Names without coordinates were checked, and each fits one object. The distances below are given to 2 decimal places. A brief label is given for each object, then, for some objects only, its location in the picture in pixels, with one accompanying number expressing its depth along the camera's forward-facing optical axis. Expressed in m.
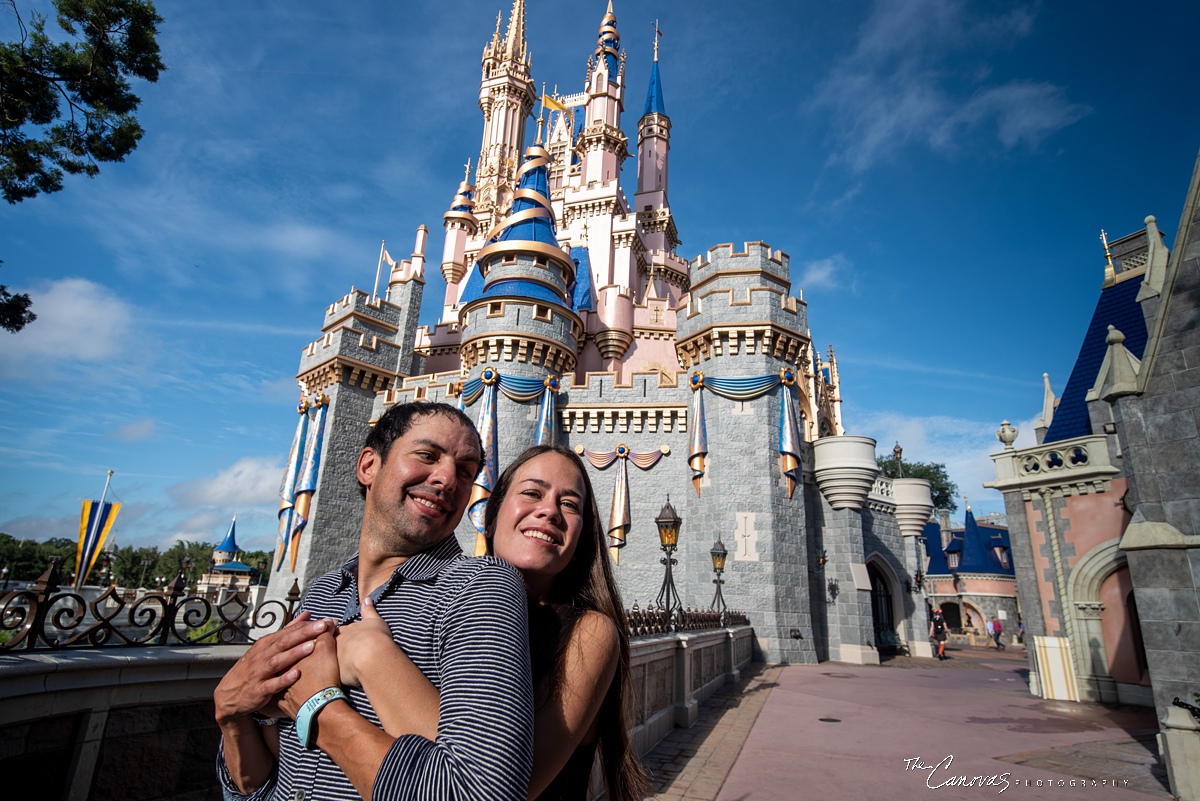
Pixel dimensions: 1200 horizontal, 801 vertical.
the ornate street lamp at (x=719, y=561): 13.38
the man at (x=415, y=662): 1.20
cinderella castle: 16.59
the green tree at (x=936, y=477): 49.97
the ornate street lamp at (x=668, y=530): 11.38
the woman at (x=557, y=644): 1.32
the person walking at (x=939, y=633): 20.34
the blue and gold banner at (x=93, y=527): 22.80
